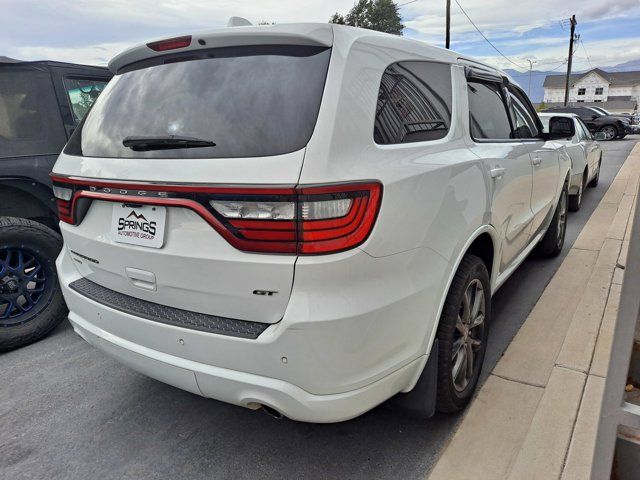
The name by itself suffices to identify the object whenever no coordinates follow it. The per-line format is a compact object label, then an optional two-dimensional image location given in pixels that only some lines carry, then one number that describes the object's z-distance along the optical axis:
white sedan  6.16
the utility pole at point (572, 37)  39.25
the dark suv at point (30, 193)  3.37
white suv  1.63
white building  85.94
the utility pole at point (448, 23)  25.62
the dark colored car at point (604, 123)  22.55
